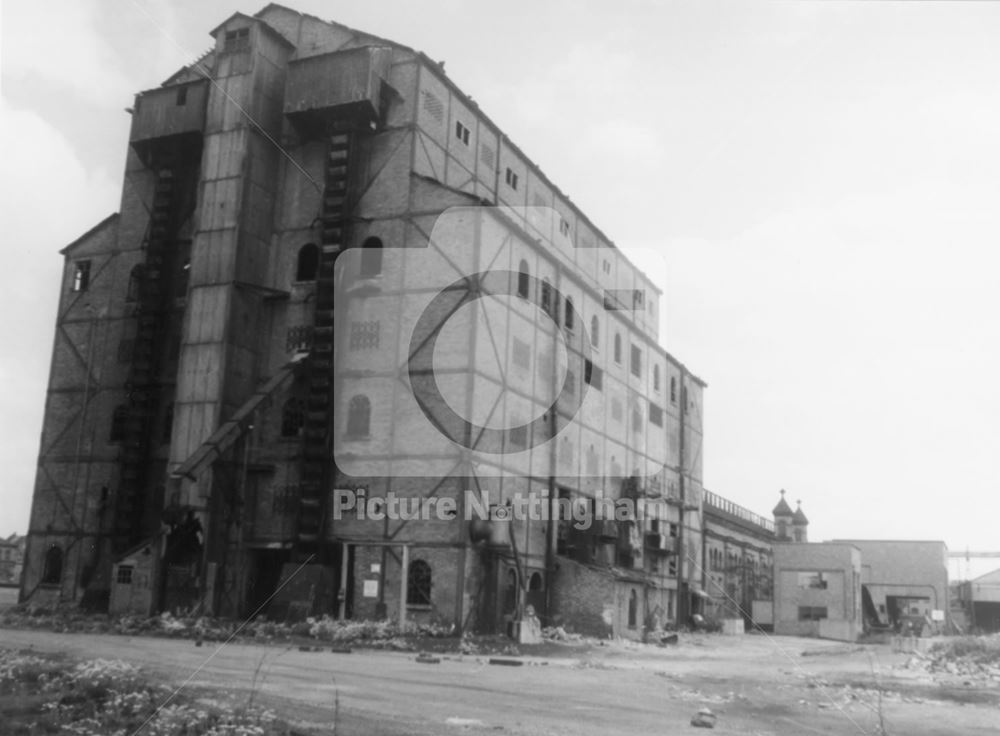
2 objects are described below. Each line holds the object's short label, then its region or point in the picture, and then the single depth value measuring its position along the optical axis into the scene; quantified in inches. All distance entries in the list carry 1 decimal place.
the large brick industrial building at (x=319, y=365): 1183.6
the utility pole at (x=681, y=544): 1953.7
